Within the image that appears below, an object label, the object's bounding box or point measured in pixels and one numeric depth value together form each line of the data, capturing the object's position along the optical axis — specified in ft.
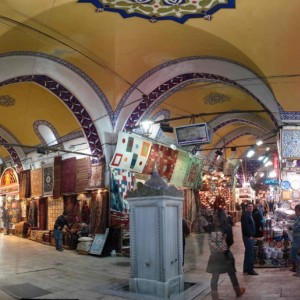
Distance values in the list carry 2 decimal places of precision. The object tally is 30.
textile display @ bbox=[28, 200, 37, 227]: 50.06
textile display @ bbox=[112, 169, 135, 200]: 35.24
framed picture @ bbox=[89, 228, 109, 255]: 33.12
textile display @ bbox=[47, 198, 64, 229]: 45.84
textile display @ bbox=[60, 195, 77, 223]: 42.66
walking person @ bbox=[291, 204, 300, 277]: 22.20
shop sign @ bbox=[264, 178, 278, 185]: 55.63
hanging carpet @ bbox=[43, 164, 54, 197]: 45.01
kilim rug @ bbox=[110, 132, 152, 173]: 35.17
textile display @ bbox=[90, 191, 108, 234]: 34.81
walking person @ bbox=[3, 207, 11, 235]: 57.98
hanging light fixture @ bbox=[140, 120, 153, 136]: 36.41
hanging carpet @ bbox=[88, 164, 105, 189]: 35.73
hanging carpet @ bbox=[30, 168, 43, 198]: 47.25
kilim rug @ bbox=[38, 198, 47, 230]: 48.93
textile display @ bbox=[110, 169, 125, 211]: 34.55
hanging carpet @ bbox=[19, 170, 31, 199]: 50.06
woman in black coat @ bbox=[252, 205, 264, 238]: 29.69
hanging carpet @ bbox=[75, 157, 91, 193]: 38.78
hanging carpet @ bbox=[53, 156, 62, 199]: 43.60
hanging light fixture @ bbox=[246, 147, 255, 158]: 49.79
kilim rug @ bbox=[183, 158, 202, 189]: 47.49
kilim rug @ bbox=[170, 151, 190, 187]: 44.40
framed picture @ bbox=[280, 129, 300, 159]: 29.55
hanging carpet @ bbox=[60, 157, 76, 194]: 41.22
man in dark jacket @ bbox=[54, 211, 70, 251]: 37.60
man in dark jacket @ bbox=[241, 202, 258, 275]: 23.07
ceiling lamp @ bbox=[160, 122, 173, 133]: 33.37
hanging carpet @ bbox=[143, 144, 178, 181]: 39.24
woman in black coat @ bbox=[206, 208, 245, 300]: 17.20
